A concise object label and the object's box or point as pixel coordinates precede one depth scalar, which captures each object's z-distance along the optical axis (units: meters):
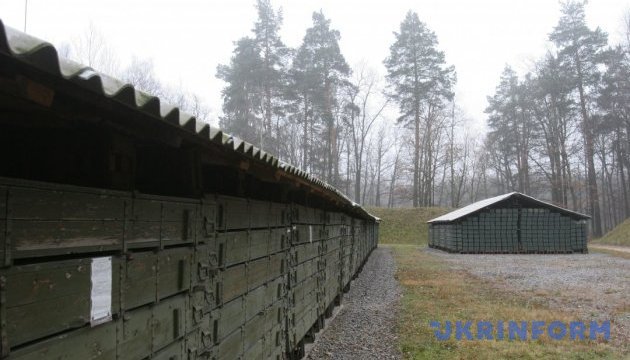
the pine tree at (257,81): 37.38
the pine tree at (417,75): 42.75
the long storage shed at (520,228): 27.39
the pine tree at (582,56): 39.81
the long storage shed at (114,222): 1.57
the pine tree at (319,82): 39.91
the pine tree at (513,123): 46.09
